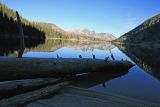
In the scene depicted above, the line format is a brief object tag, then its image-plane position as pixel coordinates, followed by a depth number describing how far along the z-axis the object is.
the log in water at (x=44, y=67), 4.66
